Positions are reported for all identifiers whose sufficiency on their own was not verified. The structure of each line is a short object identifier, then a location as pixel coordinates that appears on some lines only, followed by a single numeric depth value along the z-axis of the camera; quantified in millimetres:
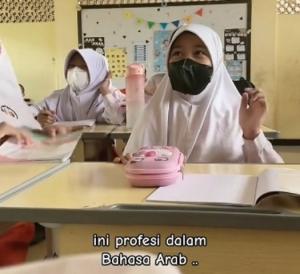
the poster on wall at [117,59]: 4012
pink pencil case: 898
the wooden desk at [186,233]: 696
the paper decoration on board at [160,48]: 3924
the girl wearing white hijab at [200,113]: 1353
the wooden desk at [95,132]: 1976
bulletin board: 3789
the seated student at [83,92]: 2705
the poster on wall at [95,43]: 4023
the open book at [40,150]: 1248
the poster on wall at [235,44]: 3783
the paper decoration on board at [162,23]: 3866
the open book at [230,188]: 758
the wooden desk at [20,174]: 897
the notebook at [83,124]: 2207
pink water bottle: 2152
